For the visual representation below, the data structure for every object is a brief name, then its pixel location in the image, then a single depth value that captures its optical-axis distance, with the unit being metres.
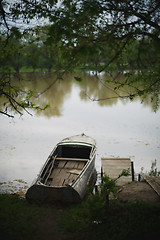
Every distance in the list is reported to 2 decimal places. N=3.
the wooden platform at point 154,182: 6.33
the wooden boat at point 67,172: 6.96
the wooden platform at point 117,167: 8.41
